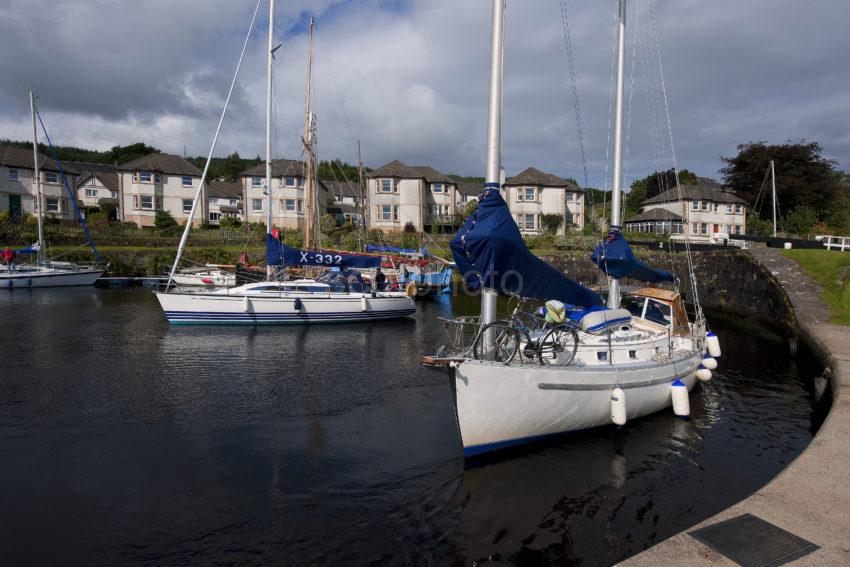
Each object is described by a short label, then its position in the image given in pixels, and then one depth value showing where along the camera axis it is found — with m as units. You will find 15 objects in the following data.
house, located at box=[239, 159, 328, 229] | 58.84
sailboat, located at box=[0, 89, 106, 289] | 38.28
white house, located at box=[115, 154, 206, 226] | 59.81
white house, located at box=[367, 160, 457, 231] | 60.44
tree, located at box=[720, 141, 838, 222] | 54.94
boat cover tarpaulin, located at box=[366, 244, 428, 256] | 39.50
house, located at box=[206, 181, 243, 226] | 70.62
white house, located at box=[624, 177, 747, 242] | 59.34
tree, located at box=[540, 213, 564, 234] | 59.56
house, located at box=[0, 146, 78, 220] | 55.78
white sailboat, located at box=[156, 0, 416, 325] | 24.23
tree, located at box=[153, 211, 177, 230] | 56.41
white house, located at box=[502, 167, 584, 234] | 59.22
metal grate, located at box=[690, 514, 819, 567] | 5.23
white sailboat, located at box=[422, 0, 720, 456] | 9.38
